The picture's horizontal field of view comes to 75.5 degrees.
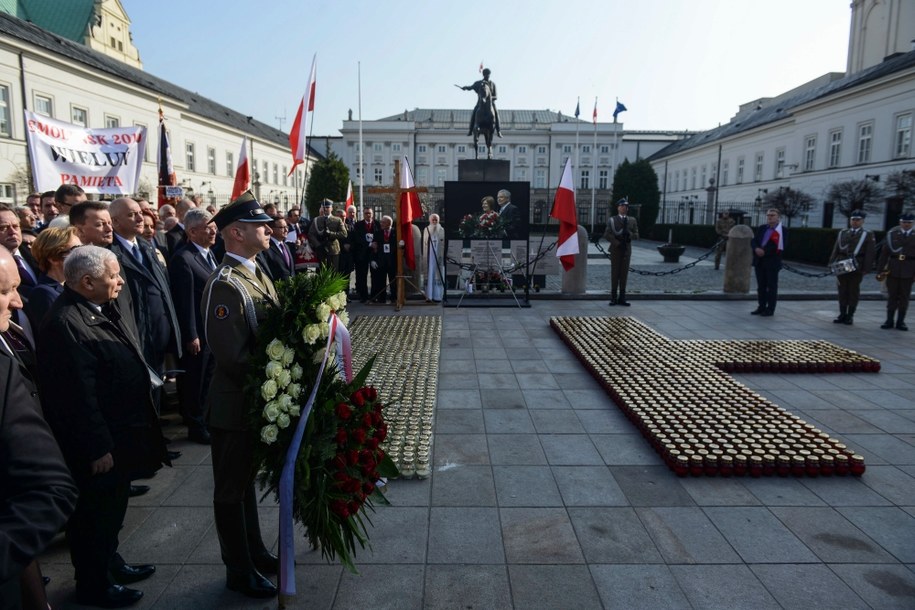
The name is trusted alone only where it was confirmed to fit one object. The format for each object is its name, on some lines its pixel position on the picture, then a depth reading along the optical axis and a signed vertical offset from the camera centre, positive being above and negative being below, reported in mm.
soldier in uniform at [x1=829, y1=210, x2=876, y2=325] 10523 -402
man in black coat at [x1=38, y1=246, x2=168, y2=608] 2850 -945
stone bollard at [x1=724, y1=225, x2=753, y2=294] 13609 -638
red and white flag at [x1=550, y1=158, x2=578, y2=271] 11586 +261
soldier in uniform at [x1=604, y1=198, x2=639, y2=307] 12117 -275
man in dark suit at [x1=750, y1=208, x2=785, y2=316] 11219 -485
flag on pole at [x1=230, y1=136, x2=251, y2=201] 9055 +740
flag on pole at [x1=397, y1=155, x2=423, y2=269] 11820 +333
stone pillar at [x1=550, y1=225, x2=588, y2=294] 13797 -1166
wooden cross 11453 +655
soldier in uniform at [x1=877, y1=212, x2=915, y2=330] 9891 -532
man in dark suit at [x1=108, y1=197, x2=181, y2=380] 4814 -535
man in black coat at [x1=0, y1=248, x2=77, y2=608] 1514 -717
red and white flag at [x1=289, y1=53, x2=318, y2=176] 9617 +1559
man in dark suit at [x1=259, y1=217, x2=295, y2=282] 7898 -439
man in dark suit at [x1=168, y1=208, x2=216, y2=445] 5289 -797
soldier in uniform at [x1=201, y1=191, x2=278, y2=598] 2920 -695
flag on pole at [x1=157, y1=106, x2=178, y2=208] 10262 +970
